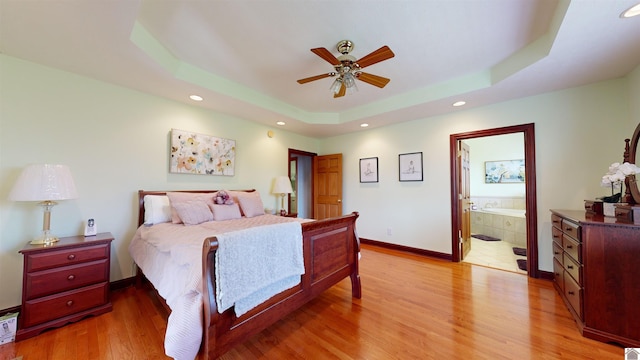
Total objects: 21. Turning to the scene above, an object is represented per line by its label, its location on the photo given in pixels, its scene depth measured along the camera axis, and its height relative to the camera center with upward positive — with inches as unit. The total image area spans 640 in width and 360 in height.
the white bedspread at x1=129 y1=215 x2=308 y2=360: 46.0 -24.1
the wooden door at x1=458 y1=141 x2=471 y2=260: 140.7 -10.1
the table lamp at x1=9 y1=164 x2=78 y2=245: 72.6 -0.9
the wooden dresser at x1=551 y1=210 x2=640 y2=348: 63.6 -28.2
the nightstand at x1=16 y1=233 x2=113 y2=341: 70.1 -33.0
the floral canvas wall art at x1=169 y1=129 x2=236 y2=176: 120.4 +17.5
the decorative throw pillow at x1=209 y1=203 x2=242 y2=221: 111.0 -14.0
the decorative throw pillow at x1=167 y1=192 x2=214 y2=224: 102.2 -6.9
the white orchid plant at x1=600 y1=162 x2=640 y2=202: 71.8 +3.8
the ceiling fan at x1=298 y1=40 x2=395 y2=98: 74.9 +43.2
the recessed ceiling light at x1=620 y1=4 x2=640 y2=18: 58.5 +45.7
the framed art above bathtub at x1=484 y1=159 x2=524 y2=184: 215.5 +12.3
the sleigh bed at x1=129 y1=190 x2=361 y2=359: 47.8 -25.4
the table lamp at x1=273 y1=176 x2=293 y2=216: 163.6 -1.3
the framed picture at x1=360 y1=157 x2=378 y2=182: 175.9 +11.5
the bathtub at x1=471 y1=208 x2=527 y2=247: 175.9 -33.8
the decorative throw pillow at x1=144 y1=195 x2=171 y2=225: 102.3 -11.8
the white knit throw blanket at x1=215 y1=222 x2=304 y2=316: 50.5 -20.6
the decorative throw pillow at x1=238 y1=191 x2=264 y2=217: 125.7 -11.3
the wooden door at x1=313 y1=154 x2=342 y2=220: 194.5 -1.7
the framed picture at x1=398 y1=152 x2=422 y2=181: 154.1 +12.4
